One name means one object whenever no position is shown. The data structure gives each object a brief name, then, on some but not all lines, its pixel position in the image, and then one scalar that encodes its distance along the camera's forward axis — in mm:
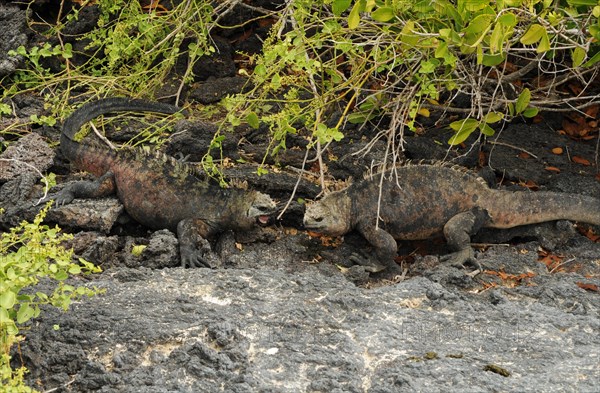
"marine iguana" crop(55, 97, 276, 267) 10057
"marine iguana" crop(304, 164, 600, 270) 9992
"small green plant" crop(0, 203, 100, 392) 6059
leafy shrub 7992
